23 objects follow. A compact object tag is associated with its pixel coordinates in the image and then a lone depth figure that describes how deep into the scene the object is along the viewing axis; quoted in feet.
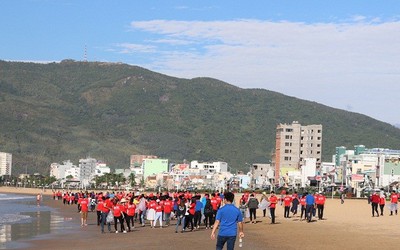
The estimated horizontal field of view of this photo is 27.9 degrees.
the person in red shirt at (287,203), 146.20
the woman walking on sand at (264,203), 138.91
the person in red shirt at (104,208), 113.50
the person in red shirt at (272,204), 127.85
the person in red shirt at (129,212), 113.20
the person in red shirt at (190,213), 111.86
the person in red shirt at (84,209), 131.64
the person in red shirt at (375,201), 158.07
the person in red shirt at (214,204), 119.17
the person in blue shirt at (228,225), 54.90
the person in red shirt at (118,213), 112.08
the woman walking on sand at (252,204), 129.29
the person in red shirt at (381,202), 161.68
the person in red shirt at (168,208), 124.86
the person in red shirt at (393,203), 161.55
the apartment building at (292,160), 647.97
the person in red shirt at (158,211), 123.09
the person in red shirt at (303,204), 140.93
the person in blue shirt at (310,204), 130.52
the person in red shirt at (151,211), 124.05
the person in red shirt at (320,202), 138.00
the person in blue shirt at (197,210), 113.91
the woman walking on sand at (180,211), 111.45
